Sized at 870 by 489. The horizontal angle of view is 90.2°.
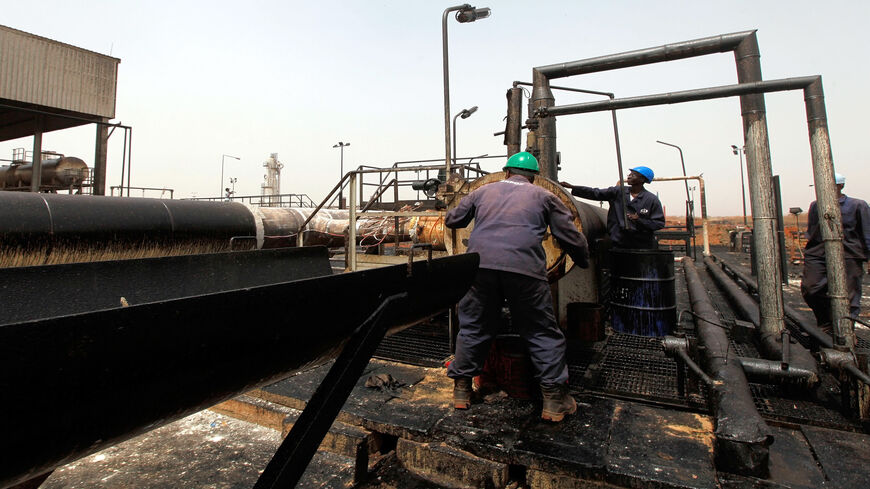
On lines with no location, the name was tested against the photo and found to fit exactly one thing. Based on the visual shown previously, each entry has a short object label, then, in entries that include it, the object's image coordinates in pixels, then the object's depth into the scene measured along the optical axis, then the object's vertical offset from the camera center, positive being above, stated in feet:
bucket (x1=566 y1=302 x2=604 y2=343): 15.21 -1.80
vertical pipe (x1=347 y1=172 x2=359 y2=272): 19.10 +2.33
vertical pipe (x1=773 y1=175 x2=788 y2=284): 13.67 +1.72
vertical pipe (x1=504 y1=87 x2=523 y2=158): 18.22 +6.46
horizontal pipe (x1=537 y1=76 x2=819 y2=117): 12.48 +5.51
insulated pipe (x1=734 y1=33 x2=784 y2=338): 12.94 +2.14
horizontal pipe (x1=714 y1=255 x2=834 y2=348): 12.43 -2.00
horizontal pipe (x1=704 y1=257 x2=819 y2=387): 10.42 -2.23
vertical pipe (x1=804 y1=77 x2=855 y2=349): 12.12 +1.80
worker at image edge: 16.65 +0.38
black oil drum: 15.75 -0.76
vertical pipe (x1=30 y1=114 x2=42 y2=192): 48.37 +14.88
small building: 49.34 +24.45
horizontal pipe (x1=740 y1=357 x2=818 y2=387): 10.00 -2.50
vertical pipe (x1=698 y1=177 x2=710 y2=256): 39.30 +4.91
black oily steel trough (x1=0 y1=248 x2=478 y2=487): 2.78 -0.61
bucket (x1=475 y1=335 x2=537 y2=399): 10.91 -2.43
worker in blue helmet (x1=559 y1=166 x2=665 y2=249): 17.08 +2.43
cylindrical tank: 59.57 +15.73
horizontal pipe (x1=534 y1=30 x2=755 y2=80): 13.94 +7.49
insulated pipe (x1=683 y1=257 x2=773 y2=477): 7.54 -2.81
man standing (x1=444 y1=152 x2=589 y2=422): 10.02 -0.23
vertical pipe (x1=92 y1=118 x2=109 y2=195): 53.62 +15.52
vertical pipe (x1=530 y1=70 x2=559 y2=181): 19.15 +5.67
